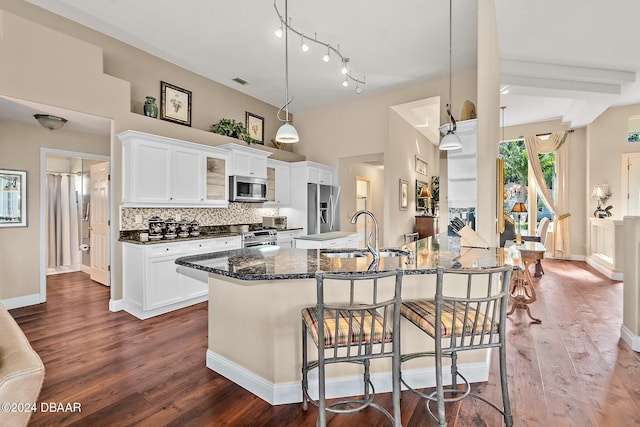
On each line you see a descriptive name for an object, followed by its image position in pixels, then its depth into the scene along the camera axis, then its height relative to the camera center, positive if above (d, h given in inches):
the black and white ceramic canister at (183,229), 163.8 -9.6
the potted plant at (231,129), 196.2 +54.9
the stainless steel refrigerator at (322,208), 224.8 +2.8
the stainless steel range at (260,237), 177.9 -15.9
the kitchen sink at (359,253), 94.0 -13.4
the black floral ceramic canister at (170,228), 157.5 -8.8
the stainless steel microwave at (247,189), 184.9 +14.6
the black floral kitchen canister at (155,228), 146.0 -8.2
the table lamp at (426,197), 281.8 +14.0
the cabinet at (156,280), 135.0 -32.5
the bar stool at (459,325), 61.1 -24.2
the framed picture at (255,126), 225.9 +65.9
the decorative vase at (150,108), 159.5 +55.7
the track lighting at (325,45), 130.6 +87.3
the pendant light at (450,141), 121.9 +28.9
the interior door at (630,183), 236.1 +23.1
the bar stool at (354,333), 56.9 -24.6
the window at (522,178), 288.7 +34.0
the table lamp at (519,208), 202.8 +2.8
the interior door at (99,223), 190.1 -7.6
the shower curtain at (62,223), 229.5 -9.0
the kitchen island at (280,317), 74.4 -28.1
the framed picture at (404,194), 231.3 +14.0
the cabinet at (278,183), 217.3 +21.2
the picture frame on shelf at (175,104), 173.3 +64.3
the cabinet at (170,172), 141.9 +20.6
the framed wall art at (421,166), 278.0 +45.0
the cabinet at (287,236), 204.7 -17.4
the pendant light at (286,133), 116.3 +30.6
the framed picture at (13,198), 147.6 +6.6
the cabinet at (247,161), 185.5 +33.2
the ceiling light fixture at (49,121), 141.3 +43.3
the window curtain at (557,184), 269.6 +26.5
